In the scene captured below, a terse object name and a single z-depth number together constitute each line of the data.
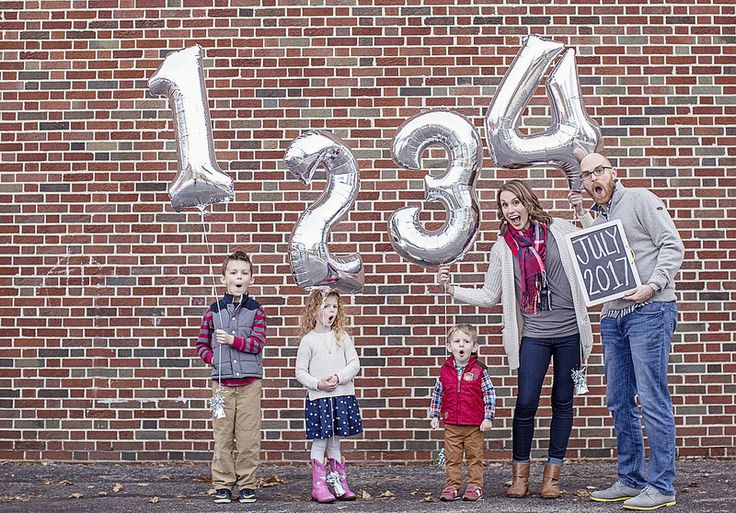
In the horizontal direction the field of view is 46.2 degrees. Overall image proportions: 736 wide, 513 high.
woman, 5.01
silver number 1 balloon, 5.48
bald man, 4.68
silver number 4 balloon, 5.65
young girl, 5.14
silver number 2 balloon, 5.55
